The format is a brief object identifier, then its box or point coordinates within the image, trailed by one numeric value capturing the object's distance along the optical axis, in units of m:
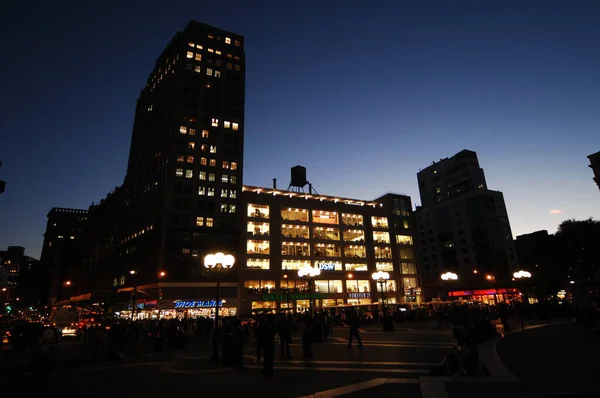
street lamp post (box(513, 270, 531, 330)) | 29.78
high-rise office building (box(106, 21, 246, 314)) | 56.88
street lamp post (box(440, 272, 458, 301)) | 33.44
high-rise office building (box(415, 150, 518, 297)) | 85.62
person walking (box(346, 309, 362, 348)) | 15.59
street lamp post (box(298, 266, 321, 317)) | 28.36
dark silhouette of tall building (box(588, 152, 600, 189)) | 46.50
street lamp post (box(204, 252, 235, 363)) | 15.48
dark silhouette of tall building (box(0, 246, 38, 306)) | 145.50
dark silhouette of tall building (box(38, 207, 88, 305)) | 110.08
